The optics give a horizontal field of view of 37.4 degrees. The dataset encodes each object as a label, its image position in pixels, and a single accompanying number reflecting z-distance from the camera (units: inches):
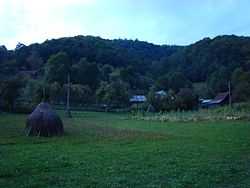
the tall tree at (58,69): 3349.4
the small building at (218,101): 3472.4
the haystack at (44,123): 1072.8
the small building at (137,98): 3863.2
